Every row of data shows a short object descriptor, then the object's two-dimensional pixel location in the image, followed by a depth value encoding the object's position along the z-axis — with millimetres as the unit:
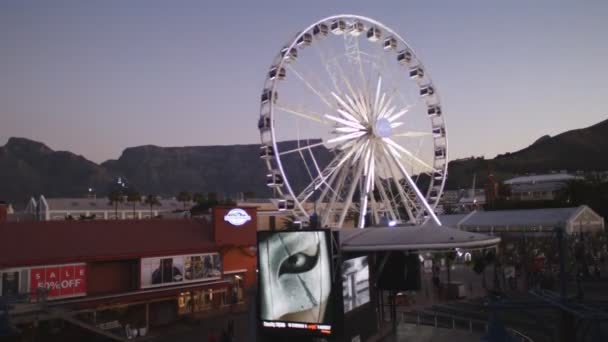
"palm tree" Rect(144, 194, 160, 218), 107038
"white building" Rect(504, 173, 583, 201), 112375
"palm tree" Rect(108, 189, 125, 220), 90688
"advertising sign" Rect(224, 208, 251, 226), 30656
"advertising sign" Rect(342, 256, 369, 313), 17856
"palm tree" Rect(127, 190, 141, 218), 103562
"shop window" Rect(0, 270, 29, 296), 22438
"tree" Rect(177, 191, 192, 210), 119038
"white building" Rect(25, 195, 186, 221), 89688
